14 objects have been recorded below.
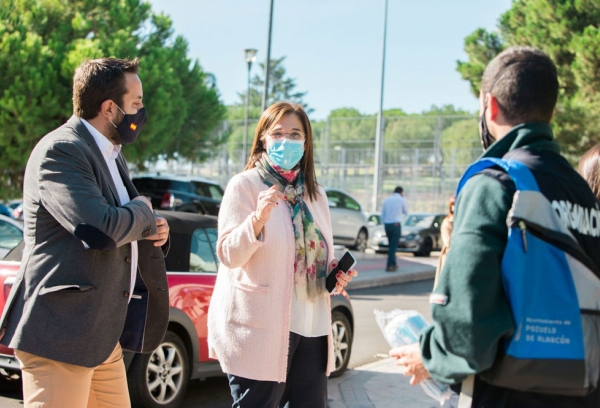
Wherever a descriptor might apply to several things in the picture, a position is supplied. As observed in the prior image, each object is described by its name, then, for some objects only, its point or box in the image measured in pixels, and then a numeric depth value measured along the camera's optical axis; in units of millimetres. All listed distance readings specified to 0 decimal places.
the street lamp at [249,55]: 21214
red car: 4719
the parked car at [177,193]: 16656
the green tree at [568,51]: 17297
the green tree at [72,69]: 14539
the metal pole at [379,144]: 24141
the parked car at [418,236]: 20562
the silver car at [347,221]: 19734
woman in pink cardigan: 2912
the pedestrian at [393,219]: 14656
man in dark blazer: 2375
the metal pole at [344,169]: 29922
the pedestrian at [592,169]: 3414
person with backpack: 1710
